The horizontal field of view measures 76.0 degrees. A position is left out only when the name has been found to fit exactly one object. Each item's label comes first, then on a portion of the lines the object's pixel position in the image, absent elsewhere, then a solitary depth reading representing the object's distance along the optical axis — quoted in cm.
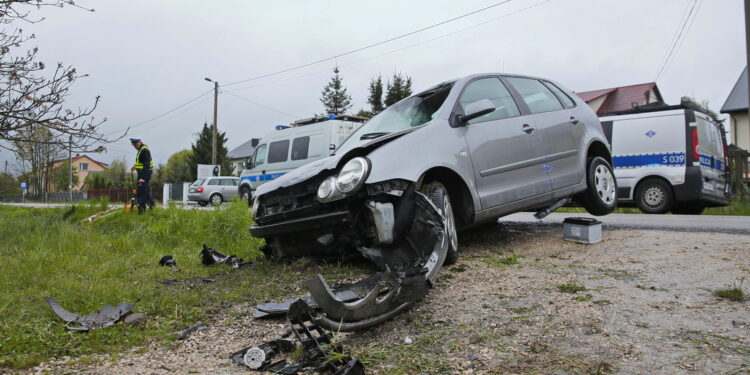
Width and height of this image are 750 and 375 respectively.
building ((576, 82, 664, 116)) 3319
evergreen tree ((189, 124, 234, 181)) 4881
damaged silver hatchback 318
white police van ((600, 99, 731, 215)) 895
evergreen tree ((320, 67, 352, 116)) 3988
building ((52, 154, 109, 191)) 8782
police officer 942
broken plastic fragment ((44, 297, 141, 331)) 262
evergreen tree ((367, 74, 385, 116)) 3572
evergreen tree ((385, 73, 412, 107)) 3503
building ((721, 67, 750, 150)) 2916
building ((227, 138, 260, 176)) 5902
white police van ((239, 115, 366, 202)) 1257
